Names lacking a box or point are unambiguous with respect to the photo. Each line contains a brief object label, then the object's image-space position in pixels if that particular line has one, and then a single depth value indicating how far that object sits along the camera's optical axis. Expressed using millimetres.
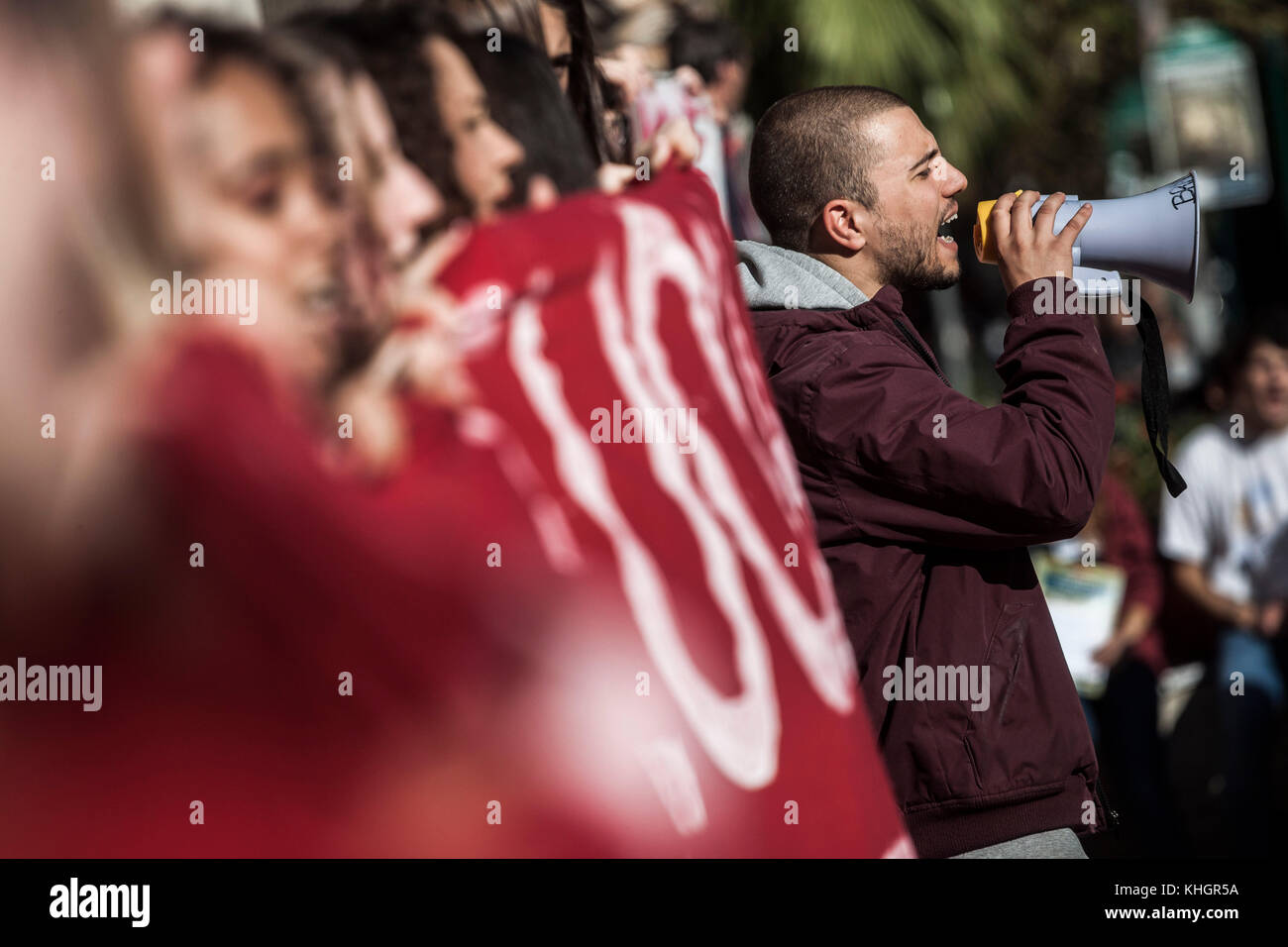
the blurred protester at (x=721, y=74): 8750
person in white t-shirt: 10266
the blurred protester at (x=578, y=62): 4809
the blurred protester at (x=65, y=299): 2490
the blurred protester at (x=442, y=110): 3047
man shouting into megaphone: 4320
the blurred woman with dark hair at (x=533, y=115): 3371
